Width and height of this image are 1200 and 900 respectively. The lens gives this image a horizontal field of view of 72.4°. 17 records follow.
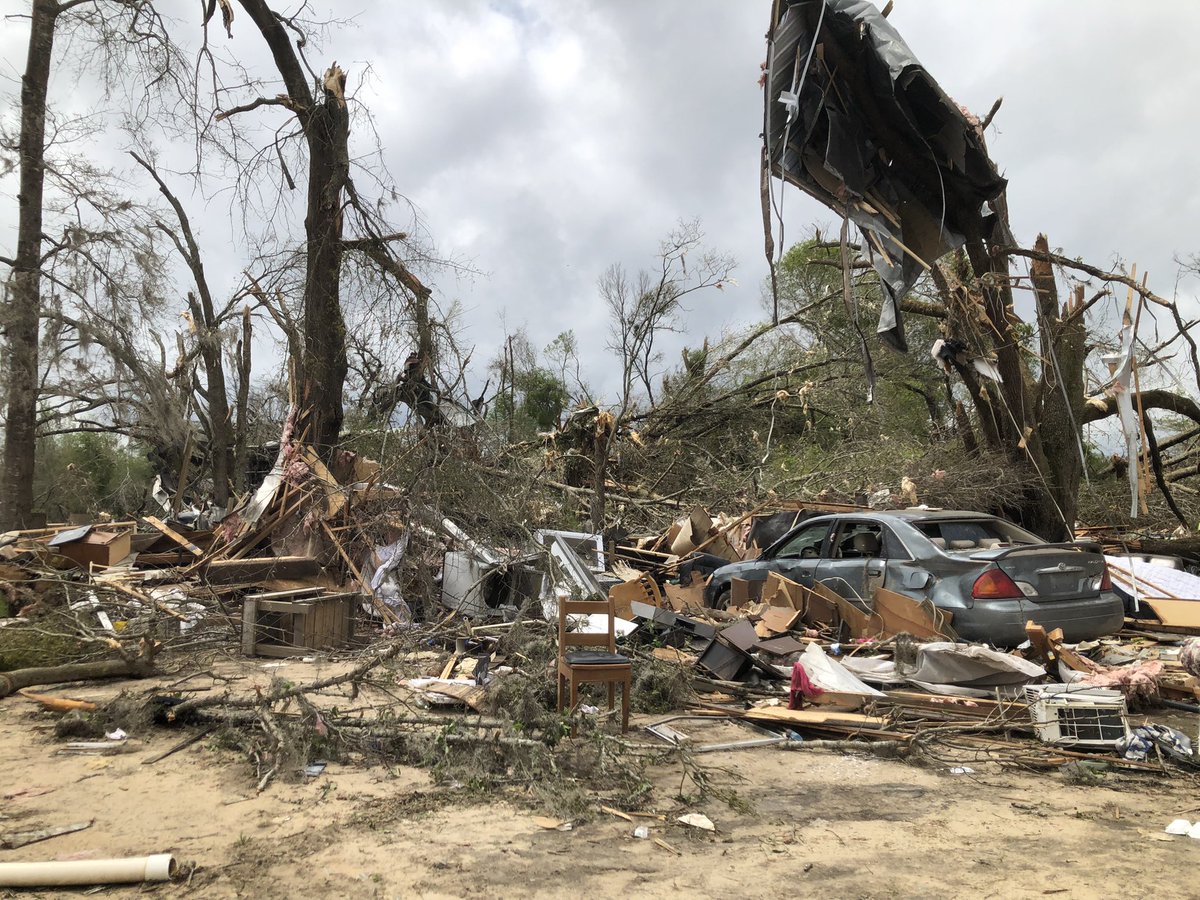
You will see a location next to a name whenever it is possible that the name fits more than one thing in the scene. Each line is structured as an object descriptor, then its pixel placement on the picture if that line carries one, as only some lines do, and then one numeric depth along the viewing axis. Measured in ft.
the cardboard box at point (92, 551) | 31.68
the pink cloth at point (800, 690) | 18.92
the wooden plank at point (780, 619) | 25.68
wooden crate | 25.89
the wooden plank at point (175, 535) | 35.68
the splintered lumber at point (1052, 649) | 20.18
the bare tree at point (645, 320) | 74.13
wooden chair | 16.93
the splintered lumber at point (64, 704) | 17.83
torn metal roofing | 16.38
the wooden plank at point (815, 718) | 17.42
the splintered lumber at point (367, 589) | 30.45
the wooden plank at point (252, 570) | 30.86
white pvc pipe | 9.31
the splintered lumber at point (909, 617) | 22.17
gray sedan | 21.70
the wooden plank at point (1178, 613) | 28.17
